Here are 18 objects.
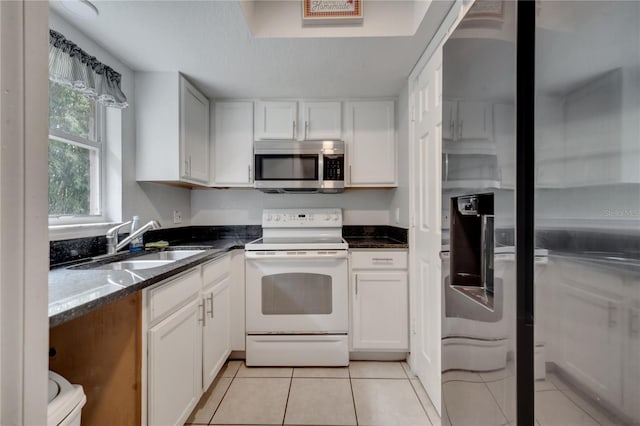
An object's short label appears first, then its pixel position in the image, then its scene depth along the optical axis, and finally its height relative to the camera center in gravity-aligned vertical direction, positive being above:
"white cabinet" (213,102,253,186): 2.63 +0.61
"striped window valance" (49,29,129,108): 1.42 +0.73
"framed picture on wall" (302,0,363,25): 1.71 +1.15
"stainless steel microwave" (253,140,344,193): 2.51 +0.40
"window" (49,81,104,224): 1.60 +0.32
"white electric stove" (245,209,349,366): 2.23 -0.69
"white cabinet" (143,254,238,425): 1.25 -0.65
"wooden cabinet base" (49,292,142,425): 1.09 -0.55
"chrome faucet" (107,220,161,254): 1.75 -0.15
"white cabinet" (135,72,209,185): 2.13 +0.62
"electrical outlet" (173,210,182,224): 2.61 -0.04
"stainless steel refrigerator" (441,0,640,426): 0.43 +0.01
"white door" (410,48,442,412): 1.67 -0.07
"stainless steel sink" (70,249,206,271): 1.58 -0.30
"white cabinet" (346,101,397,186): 2.61 +0.62
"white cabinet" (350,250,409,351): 2.27 -0.68
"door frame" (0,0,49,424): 0.35 -0.01
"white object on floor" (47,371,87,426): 0.69 -0.46
